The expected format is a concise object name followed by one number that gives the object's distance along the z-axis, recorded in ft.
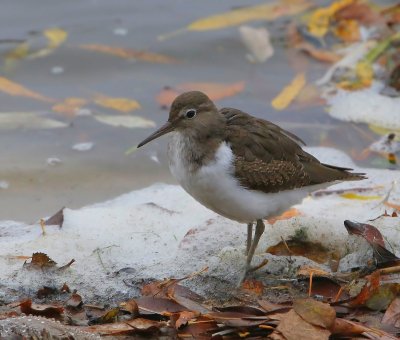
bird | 26.22
